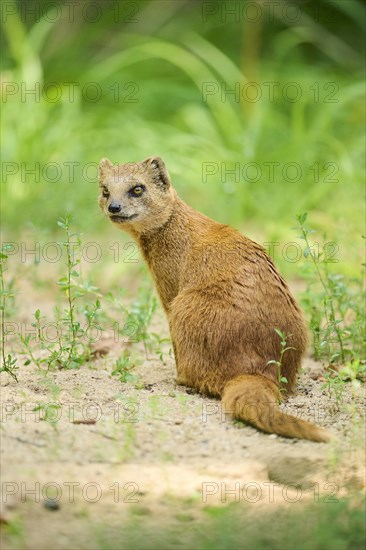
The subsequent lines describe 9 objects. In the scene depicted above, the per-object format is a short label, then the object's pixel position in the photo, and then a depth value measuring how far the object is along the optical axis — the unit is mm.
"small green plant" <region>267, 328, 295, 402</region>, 8312
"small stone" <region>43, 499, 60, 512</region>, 6027
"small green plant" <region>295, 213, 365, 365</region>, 9453
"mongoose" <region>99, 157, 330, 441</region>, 8570
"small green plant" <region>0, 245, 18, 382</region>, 8664
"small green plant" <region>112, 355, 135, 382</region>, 8891
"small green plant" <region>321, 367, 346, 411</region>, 8347
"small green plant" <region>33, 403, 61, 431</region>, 7560
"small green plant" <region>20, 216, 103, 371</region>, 8898
